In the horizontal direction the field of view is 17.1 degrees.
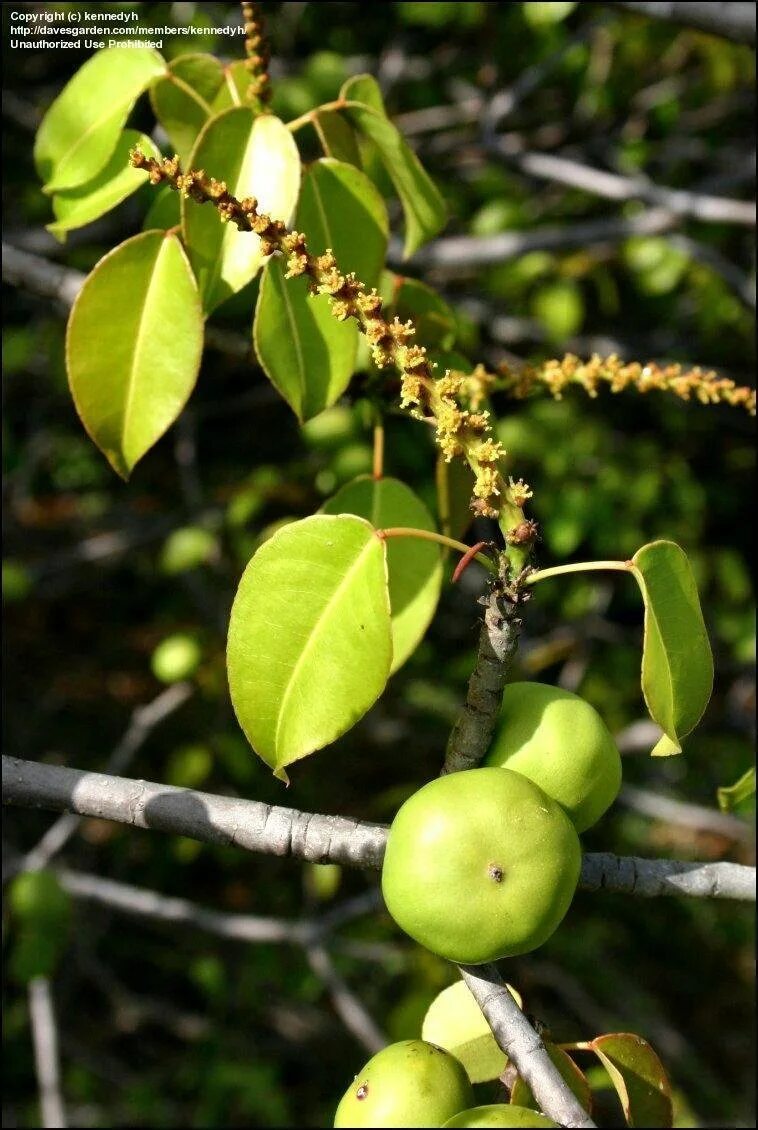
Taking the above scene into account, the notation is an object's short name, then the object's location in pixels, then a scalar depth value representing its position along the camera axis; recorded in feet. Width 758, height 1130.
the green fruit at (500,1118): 1.36
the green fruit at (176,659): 2.62
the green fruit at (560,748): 1.51
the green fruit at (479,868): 1.44
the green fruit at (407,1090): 1.43
